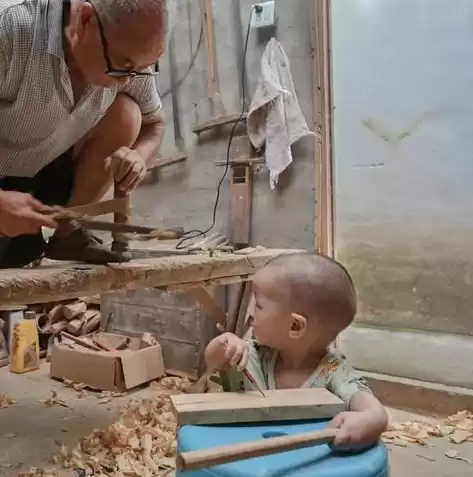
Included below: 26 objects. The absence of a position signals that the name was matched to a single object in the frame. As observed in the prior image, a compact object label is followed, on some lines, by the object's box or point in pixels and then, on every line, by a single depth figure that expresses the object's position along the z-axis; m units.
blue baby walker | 0.82
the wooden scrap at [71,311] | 2.81
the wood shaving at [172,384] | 2.32
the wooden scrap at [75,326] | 2.76
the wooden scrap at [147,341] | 2.44
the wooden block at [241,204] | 2.59
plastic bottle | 2.51
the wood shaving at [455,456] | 1.74
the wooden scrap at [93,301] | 2.96
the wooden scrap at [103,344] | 2.41
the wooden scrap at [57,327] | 2.78
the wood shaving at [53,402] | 2.15
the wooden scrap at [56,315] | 2.82
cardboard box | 2.27
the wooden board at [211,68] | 2.69
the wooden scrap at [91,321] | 2.79
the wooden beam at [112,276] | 1.30
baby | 1.07
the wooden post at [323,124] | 2.38
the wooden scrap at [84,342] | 2.41
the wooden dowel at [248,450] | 0.75
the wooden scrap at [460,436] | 1.88
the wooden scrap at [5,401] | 2.12
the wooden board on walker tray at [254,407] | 0.95
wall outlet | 2.50
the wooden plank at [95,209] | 1.29
